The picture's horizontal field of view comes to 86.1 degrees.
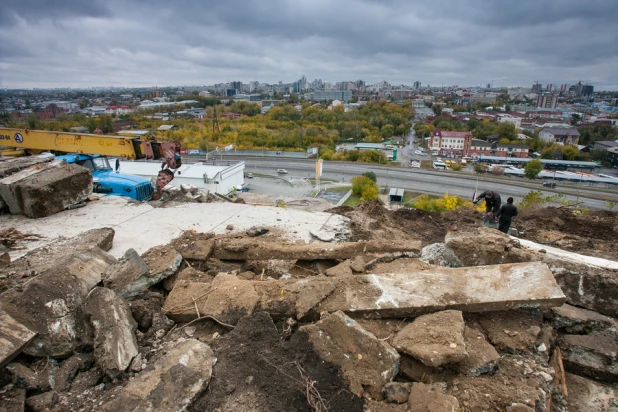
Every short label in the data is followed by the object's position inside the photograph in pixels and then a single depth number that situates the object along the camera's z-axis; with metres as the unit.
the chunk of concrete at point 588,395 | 2.83
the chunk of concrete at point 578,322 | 3.34
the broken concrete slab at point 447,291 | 3.08
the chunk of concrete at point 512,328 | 2.90
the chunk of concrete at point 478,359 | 2.61
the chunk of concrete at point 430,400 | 2.26
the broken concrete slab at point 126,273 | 3.69
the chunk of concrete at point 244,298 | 3.32
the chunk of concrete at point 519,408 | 2.24
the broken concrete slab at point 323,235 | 5.55
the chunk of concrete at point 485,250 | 4.06
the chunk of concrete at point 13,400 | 2.32
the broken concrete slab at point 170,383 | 2.37
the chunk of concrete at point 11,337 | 2.57
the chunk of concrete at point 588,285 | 3.52
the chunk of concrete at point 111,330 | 2.75
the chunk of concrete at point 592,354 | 3.09
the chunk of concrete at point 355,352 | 2.56
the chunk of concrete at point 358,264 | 4.03
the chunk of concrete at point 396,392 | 2.43
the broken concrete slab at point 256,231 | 5.50
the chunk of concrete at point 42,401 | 2.41
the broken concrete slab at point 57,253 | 3.92
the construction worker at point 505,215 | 6.36
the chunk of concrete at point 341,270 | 4.01
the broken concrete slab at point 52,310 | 2.87
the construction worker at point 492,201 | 6.93
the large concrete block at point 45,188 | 6.12
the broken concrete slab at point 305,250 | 4.53
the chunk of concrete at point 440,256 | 4.28
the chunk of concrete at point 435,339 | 2.55
